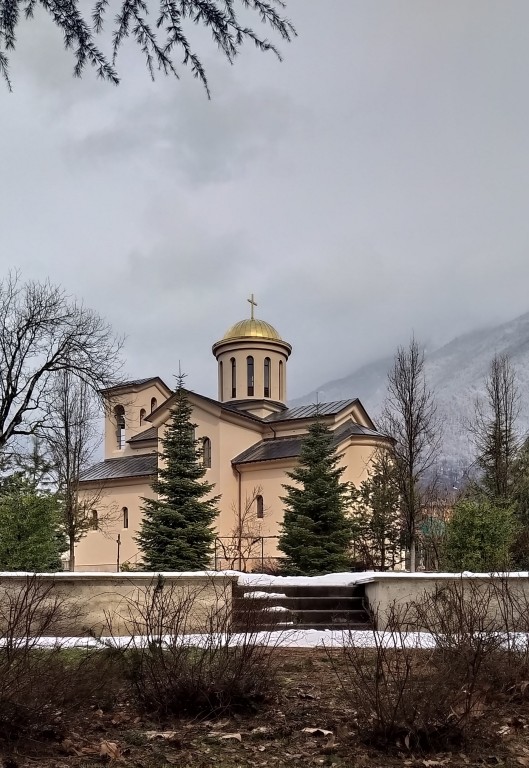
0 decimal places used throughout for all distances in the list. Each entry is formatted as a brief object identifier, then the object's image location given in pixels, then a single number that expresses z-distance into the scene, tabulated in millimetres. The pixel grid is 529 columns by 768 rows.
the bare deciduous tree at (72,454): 27750
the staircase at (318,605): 9148
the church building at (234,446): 30047
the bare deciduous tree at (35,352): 22859
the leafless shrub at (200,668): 4648
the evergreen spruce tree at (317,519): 19188
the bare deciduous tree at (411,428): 20812
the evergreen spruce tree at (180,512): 20109
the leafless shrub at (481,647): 4437
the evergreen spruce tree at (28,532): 12016
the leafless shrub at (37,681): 3943
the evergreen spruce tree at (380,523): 23500
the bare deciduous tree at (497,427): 27122
